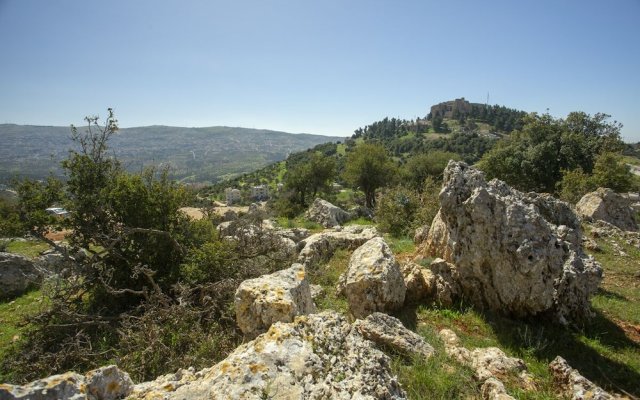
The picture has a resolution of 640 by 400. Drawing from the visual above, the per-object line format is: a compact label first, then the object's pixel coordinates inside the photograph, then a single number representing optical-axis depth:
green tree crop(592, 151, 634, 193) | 27.83
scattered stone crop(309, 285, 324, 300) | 9.27
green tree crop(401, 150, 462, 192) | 59.44
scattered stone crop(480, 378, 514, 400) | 4.46
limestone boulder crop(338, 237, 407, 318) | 7.80
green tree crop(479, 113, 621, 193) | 33.88
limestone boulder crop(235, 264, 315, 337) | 6.05
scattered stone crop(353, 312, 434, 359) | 5.66
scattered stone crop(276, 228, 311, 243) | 16.31
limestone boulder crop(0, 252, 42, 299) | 13.87
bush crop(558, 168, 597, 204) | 25.20
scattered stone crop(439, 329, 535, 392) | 5.18
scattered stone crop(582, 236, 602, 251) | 13.62
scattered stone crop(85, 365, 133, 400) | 3.74
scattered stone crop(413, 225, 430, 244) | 13.16
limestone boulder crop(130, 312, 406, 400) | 3.46
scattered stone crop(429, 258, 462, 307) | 8.30
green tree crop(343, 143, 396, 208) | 40.06
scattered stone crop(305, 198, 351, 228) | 24.68
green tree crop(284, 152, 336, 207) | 41.59
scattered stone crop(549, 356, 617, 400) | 4.61
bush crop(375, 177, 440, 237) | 16.55
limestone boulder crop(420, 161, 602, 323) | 7.33
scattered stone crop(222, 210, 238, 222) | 24.27
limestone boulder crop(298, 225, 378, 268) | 12.21
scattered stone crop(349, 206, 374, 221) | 29.61
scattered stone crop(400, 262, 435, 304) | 8.62
